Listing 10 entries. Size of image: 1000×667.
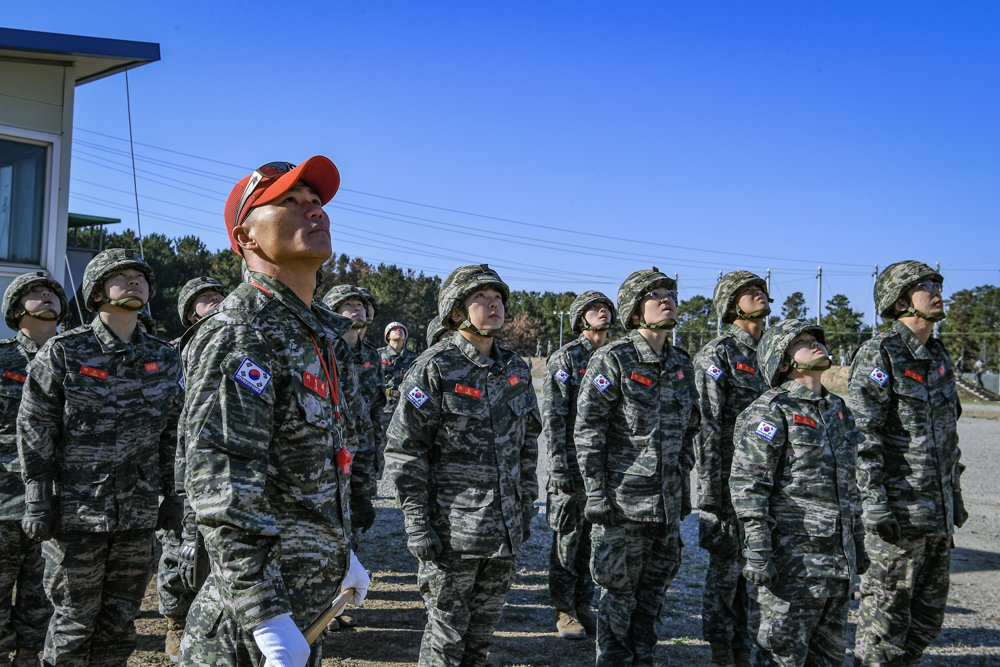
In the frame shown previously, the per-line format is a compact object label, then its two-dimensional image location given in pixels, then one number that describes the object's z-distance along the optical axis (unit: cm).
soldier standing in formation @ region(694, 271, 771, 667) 530
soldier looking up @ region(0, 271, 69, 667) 450
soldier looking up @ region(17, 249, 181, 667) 412
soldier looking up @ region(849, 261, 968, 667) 467
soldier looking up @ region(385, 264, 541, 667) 415
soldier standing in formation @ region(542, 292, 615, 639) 610
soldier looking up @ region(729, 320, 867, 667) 398
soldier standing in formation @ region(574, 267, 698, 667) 482
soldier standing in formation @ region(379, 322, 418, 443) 1027
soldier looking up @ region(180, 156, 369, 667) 206
